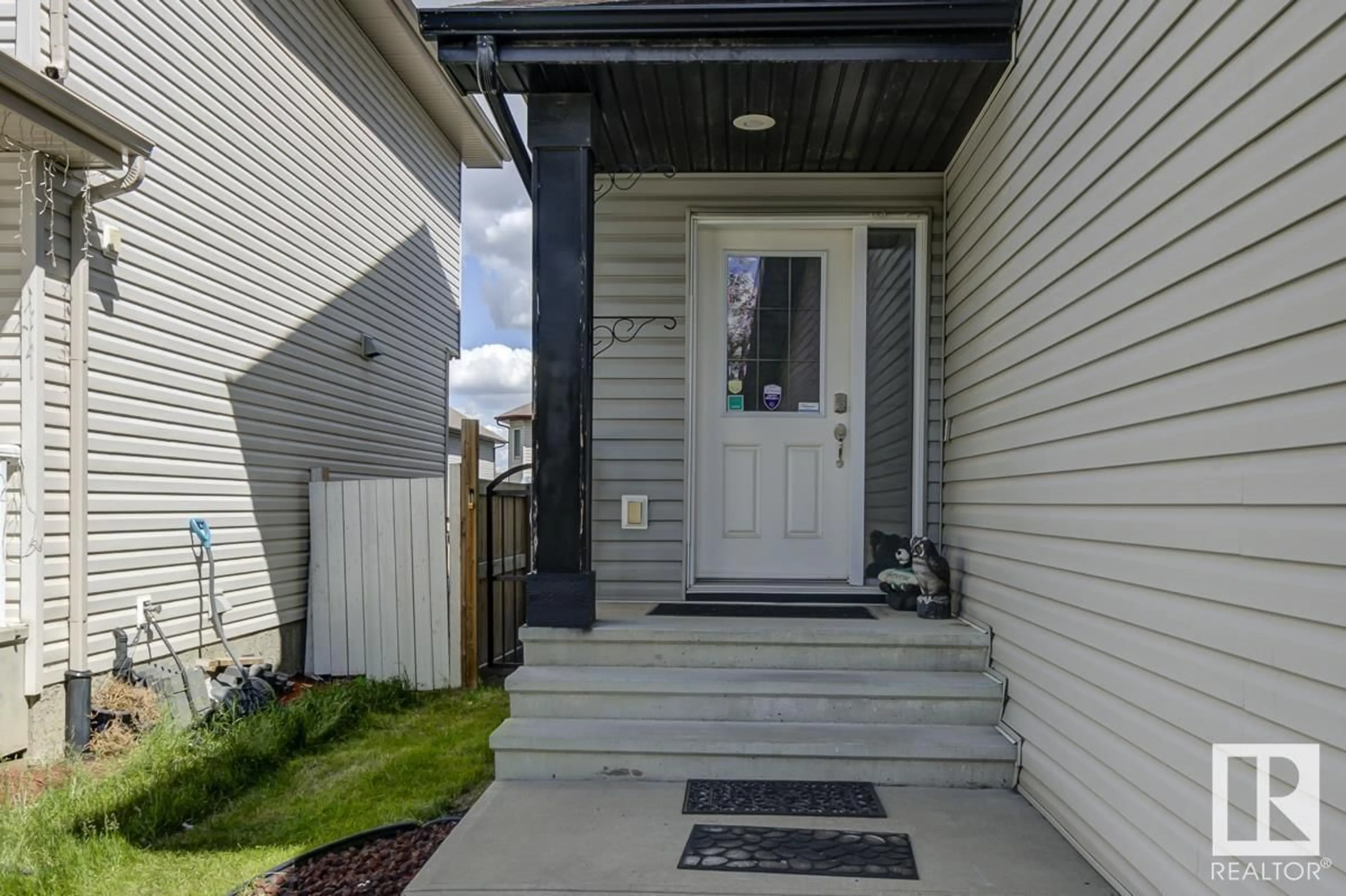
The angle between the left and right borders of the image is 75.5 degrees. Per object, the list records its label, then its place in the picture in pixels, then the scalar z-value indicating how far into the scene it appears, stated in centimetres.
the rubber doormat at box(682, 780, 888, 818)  287
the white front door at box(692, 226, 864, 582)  464
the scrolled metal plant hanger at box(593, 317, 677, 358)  471
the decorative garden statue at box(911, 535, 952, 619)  395
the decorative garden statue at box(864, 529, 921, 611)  415
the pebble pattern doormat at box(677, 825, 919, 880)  244
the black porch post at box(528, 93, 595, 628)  364
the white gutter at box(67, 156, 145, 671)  407
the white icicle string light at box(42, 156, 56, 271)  398
